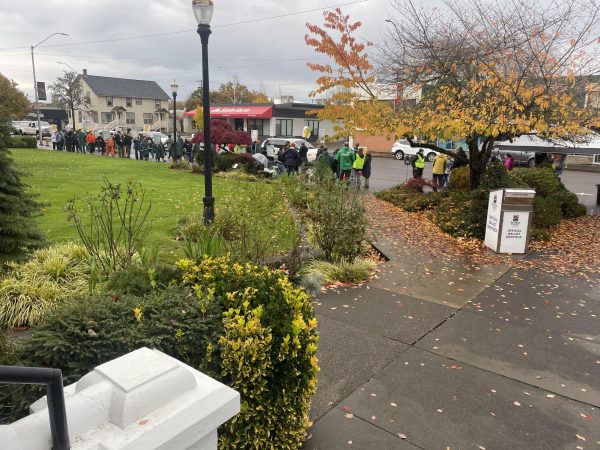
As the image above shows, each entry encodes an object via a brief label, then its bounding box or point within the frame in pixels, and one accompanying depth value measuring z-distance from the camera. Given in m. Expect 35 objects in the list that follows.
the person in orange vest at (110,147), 30.08
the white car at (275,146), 28.64
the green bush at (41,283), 4.57
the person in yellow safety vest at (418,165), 17.38
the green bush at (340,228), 6.92
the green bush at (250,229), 5.81
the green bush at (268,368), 2.64
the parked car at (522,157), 29.67
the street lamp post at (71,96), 59.68
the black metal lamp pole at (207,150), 8.27
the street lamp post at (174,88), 25.51
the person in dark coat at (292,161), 18.61
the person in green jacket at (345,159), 16.23
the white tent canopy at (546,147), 14.18
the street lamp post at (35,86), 39.94
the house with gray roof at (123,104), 71.19
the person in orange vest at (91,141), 31.69
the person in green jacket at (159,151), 27.19
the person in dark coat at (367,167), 17.25
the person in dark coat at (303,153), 20.41
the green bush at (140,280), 3.67
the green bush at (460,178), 13.53
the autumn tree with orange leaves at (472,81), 8.98
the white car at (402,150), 36.22
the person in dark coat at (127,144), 29.75
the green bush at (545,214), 10.24
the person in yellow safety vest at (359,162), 16.91
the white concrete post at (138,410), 1.50
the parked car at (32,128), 49.29
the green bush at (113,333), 2.44
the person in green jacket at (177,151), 24.42
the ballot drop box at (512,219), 8.06
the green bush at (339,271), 6.35
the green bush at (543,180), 12.33
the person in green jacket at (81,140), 31.58
